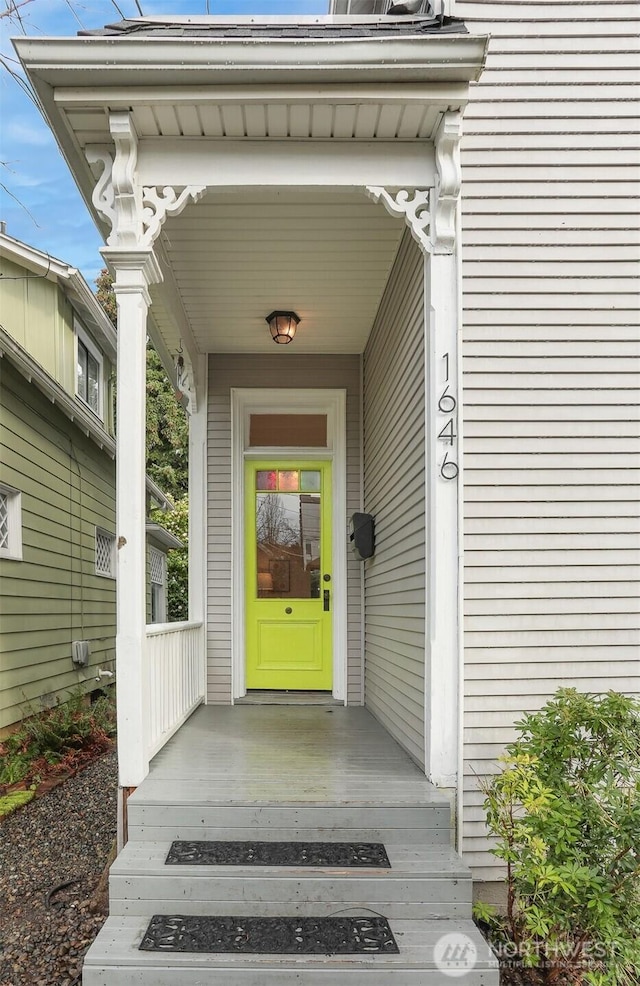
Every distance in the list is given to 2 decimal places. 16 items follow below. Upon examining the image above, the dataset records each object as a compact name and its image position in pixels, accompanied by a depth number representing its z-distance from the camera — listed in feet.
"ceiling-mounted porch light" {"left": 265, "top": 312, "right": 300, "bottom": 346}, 14.08
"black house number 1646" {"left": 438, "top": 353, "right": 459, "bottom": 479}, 9.10
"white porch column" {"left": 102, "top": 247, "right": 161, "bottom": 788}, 8.74
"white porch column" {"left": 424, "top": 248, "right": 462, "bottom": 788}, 8.90
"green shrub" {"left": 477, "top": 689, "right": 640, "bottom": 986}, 6.66
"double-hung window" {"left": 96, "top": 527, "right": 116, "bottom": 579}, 26.59
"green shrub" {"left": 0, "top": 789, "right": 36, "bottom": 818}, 13.29
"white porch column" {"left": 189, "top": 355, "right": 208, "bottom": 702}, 15.90
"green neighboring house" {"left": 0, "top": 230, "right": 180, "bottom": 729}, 17.78
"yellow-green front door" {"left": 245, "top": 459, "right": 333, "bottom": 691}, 16.40
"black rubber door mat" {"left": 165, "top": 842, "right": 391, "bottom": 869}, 7.65
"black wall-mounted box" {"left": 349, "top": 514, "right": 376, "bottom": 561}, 14.57
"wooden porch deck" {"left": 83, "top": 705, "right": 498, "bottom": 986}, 6.49
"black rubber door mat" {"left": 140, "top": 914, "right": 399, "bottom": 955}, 6.73
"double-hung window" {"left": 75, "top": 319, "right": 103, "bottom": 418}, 25.07
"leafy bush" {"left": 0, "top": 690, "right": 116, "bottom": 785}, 15.64
